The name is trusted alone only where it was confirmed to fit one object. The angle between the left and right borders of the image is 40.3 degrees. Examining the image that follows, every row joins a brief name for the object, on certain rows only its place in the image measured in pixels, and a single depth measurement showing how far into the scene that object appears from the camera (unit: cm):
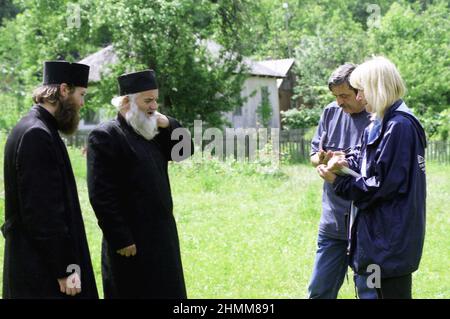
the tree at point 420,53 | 2672
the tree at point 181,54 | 1878
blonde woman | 334
